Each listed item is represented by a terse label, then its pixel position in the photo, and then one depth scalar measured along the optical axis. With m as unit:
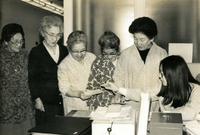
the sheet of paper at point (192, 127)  1.31
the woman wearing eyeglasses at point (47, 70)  2.12
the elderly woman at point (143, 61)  1.97
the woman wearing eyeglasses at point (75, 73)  2.13
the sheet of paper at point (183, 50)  1.96
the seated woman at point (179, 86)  1.62
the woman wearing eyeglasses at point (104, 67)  2.06
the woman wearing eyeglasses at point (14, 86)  1.98
